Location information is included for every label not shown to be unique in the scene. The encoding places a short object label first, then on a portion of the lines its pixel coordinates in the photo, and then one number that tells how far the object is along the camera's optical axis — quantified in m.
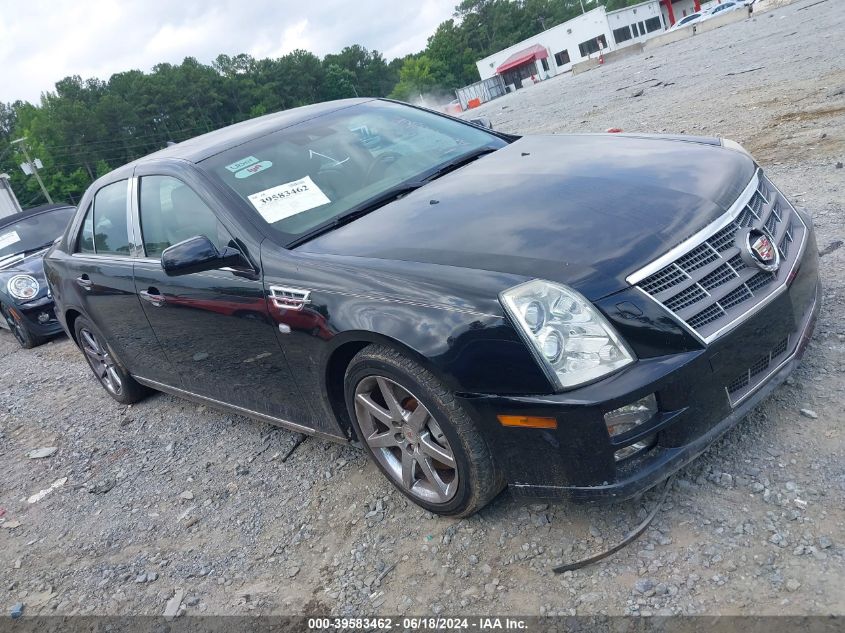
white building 63.31
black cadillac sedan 2.28
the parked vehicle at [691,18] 49.88
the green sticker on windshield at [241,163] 3.51
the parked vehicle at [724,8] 45.23
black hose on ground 2.41
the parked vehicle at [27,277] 8.77
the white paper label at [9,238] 9.84
